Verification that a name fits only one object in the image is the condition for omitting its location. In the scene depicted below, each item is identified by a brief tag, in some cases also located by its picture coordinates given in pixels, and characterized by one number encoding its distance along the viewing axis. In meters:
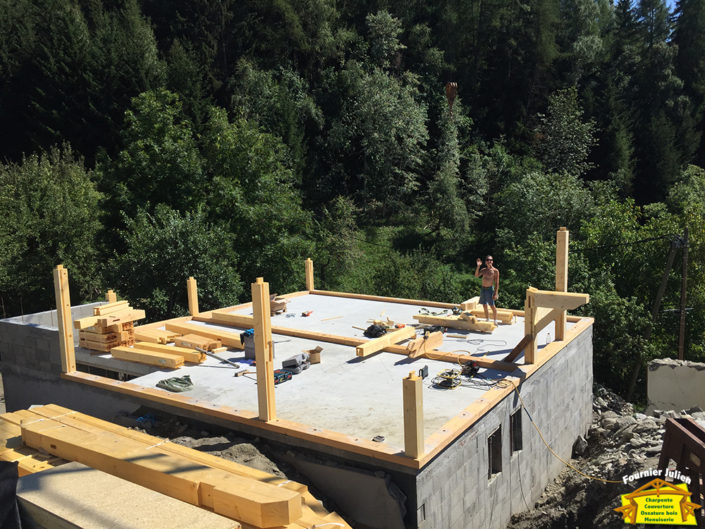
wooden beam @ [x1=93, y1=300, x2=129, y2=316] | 12.03
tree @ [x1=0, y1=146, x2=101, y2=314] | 24.48
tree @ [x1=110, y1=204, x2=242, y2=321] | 21.34
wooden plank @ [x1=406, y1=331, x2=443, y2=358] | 11.01
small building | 7.52
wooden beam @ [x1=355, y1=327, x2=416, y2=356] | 10.89
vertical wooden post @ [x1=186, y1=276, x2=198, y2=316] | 14.52
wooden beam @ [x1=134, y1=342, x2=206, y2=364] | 11.14
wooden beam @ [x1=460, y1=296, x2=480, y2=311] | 14.22
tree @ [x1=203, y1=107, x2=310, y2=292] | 27.17
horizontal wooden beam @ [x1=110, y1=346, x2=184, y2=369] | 10.82
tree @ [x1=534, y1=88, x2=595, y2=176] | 40.56
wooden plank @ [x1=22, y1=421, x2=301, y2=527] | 6.02
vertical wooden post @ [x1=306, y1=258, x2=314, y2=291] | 17.67
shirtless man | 12.66
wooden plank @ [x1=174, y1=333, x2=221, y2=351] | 11.82
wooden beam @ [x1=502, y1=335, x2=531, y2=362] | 10.17
